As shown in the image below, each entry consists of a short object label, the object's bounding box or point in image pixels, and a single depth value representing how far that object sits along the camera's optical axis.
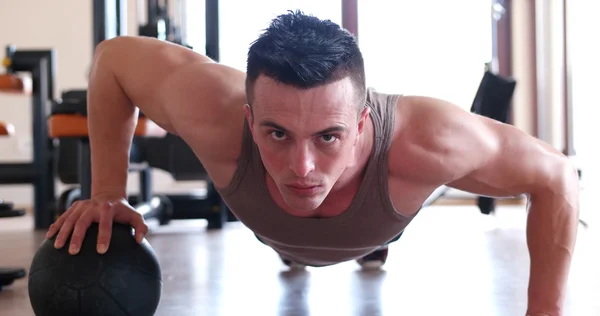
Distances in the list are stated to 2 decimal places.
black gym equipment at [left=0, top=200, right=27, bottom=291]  1.83
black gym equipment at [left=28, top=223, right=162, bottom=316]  1.30
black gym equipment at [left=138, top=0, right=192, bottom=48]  3.32
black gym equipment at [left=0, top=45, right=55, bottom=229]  3.77
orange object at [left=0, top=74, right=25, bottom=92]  3.28
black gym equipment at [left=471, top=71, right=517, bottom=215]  3.18
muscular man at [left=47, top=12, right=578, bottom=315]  1.14
